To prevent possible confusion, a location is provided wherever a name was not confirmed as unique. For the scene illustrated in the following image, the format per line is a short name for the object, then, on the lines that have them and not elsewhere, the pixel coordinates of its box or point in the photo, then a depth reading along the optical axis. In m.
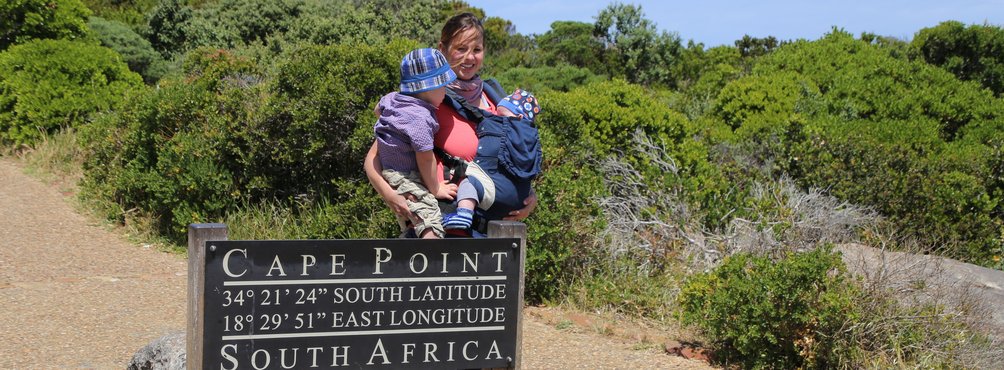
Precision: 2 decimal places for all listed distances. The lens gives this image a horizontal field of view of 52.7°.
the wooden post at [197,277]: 3.04
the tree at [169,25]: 18.61
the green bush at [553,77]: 15.60
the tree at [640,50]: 18.92
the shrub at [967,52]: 13.63
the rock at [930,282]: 5.75
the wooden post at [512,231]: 3.42
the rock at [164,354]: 4.53
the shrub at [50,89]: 11.23
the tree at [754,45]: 22.20
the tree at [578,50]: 19.88
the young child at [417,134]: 3.44
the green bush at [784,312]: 5.24
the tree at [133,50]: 16.30
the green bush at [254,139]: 7.46
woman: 3.66
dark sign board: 3.09
